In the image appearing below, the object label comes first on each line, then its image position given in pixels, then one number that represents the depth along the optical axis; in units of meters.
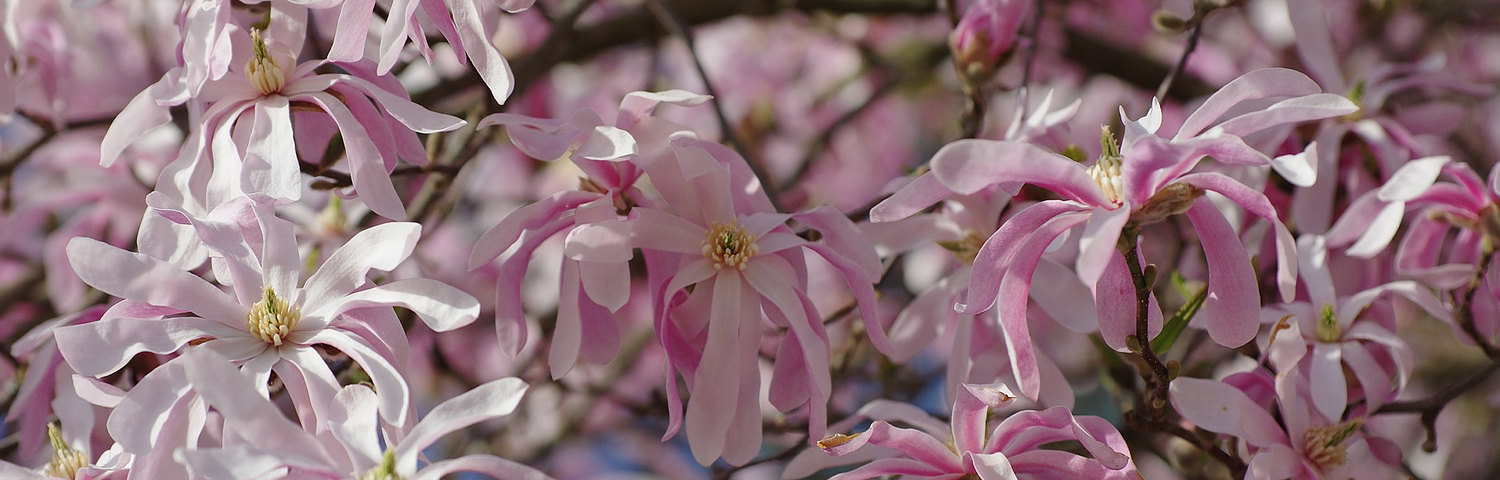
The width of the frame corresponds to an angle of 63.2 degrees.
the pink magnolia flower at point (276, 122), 0.78
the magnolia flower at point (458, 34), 0.79
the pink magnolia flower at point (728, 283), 0.80
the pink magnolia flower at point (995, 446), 0.76
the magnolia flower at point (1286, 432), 0.83
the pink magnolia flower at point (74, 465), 0.75
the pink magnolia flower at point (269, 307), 0.71
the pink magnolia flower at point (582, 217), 0.79
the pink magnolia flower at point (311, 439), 0.63
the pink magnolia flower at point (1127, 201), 0.66
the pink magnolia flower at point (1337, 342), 0.87
